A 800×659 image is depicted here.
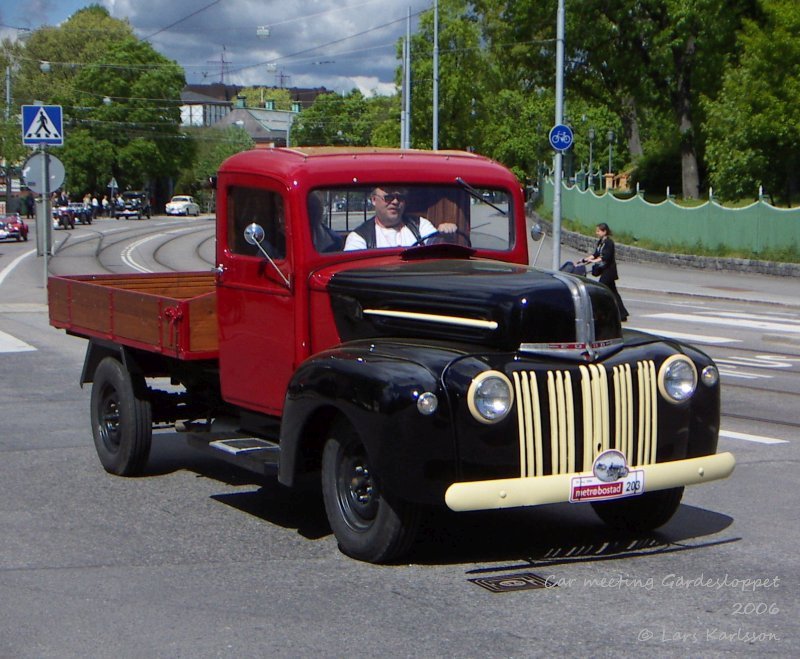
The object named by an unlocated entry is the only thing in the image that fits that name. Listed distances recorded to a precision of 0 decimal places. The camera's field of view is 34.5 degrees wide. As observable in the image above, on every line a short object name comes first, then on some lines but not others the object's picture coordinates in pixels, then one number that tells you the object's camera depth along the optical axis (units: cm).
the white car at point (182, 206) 8987
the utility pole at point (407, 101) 5097
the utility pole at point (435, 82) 5062
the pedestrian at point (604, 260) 1998
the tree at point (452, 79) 6550
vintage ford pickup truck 591
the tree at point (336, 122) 10712
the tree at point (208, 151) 10581
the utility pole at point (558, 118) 2927
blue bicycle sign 2989
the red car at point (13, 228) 5068
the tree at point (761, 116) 3444
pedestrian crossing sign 2214
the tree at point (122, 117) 9019
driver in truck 738
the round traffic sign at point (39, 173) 2280
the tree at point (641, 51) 4562
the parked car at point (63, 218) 6188
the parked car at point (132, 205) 8194
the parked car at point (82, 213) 6850
